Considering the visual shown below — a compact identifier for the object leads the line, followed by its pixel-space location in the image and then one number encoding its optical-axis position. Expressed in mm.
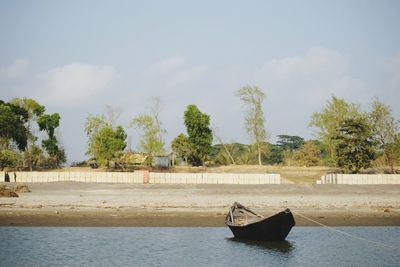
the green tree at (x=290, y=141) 130500
